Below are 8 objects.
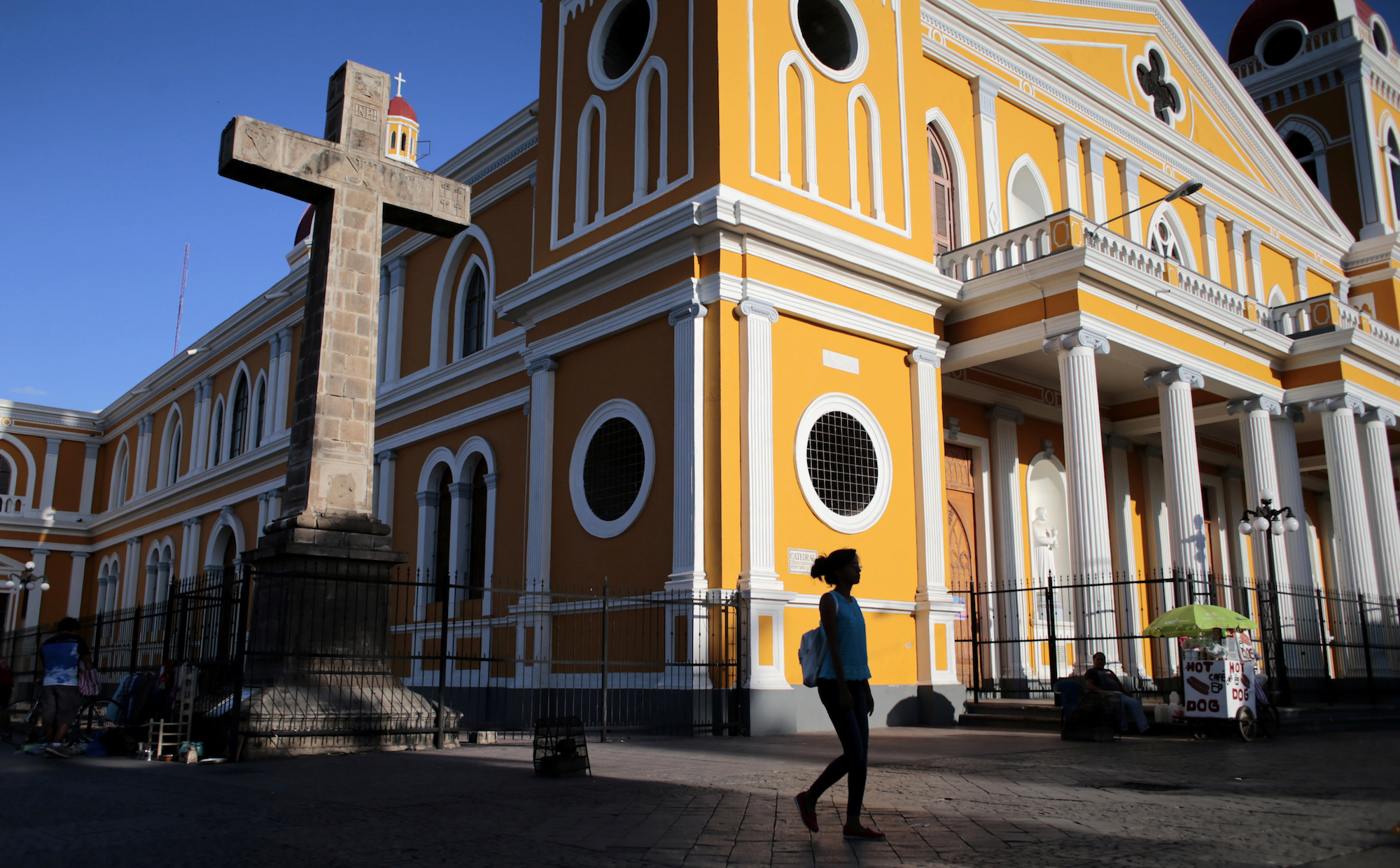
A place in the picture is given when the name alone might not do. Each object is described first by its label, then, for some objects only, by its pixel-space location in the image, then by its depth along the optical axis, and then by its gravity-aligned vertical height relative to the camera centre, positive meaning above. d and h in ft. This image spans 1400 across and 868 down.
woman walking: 17.51 -0.54
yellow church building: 46.29 +15.70
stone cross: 34.30 +13.11
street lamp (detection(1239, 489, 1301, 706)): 54.85 +6.75
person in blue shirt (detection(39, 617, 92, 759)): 32.76 -1.00
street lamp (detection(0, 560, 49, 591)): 84.24 +6.61
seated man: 41.04 -1.31
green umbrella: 40.16 +1.10
